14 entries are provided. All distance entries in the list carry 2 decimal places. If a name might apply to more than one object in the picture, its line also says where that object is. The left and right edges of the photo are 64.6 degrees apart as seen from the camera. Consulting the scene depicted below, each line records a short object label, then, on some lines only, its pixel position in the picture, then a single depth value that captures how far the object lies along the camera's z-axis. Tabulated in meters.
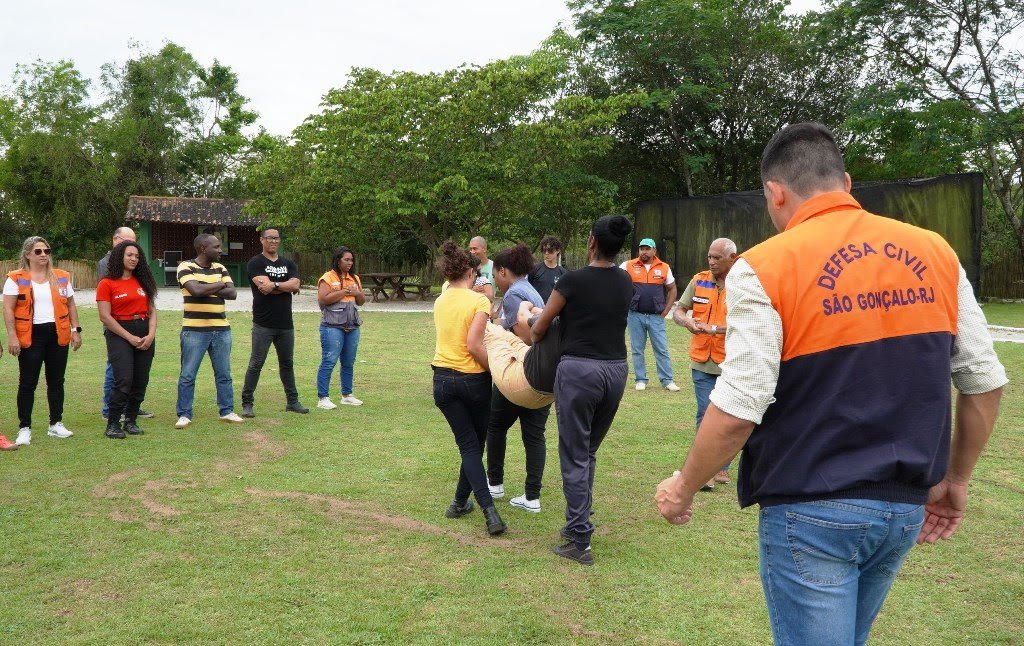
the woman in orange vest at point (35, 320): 6.87
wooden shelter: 35.88
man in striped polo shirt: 7.62
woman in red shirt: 7.21
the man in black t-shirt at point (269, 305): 8.23
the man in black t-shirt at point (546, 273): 7.77
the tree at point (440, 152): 24.69
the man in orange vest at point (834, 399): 1.97
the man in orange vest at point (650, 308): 10.02
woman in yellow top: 4.94
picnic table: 27.23
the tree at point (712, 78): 29.05
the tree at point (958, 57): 24.22
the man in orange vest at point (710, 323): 5.86
